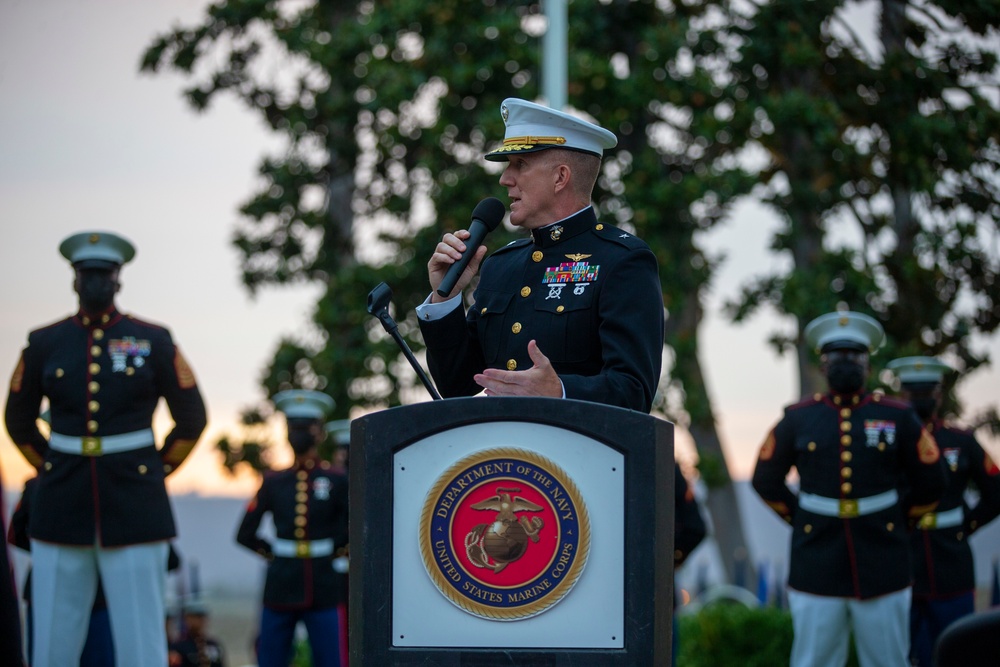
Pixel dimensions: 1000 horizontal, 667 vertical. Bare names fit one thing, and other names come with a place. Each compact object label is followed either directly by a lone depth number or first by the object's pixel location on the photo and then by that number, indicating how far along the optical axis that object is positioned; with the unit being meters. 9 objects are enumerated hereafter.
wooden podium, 5.58
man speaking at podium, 6.92
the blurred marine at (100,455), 11.89
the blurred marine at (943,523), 18.25
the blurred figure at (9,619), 3.85
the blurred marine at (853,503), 14.01
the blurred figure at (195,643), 23.84
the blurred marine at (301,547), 18.75
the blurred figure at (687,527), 18.25
